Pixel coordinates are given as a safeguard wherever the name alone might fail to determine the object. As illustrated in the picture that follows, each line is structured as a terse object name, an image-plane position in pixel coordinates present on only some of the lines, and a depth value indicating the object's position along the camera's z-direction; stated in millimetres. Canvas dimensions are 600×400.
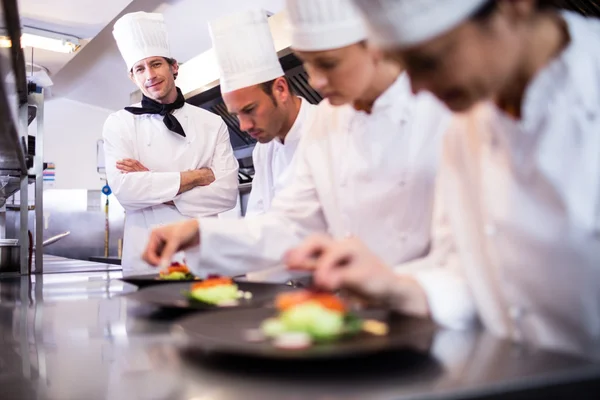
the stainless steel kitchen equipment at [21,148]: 1478
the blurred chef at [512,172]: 807
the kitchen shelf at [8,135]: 1188
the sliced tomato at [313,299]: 762
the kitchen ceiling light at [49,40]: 5402
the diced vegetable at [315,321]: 715
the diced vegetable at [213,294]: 1153
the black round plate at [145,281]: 1516
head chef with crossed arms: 2971
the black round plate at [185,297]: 1116
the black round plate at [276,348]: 614
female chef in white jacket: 1558
